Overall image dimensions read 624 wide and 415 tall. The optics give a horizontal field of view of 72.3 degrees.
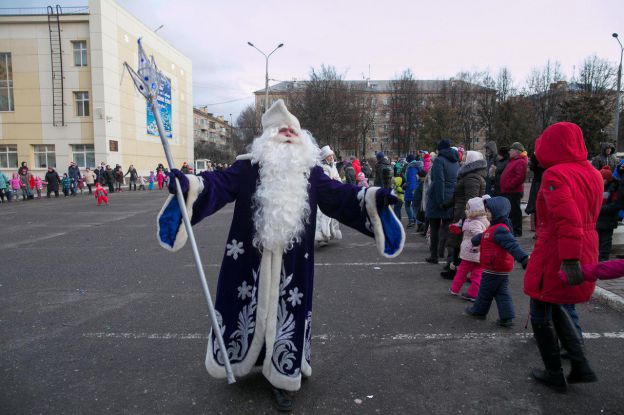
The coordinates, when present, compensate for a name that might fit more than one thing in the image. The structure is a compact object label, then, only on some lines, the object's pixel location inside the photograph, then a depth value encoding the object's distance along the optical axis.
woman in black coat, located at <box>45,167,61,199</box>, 23.39
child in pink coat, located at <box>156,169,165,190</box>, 31.31
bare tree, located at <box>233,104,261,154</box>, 63.45
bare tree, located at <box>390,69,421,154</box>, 54.72
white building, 30.83
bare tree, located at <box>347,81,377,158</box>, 43.91
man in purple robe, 2.84
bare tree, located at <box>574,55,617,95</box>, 42.19
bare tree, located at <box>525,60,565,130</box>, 46.16
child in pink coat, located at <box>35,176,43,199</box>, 23.33
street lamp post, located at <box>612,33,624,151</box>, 24.53
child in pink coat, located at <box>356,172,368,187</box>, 11.35
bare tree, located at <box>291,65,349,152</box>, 40.44
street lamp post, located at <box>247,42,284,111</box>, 31.61
